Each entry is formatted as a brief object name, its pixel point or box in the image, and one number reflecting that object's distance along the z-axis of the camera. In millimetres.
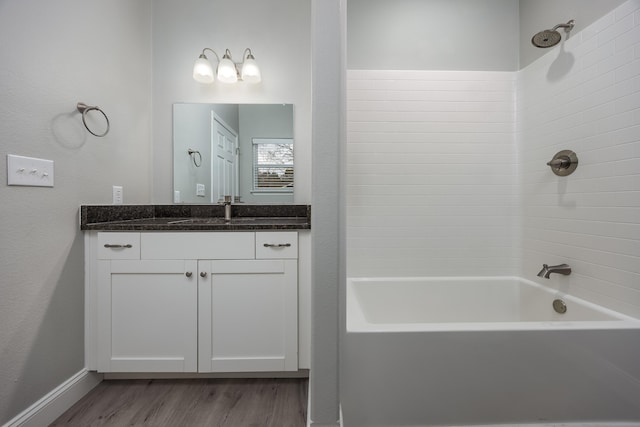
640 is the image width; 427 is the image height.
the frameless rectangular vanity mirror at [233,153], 2170
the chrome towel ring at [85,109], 1547
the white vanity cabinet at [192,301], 1563
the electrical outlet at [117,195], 1839
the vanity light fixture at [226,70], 2057
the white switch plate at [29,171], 1205
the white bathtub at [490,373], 1178
